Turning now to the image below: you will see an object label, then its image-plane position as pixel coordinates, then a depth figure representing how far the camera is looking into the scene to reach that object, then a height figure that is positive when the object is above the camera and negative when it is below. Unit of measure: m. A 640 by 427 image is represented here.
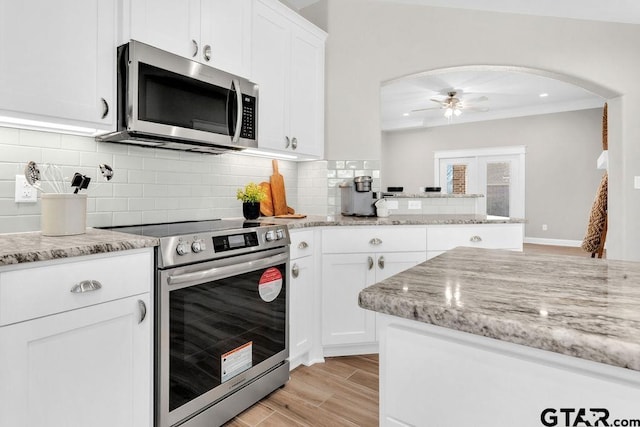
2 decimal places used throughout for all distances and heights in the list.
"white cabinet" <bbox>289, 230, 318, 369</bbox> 2.21 -0.59
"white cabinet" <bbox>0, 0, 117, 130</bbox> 1.35 +0.57
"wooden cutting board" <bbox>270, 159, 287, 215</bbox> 2.83 +0.09
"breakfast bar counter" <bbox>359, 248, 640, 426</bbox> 0.53 -0.24
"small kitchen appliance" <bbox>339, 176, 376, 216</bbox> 2.92 +0.06
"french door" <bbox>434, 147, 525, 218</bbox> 7.73 +0.67
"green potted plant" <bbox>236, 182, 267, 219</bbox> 2.40 +0.03
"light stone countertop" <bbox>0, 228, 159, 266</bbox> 1.10 -0.14
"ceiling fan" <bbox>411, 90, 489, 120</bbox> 6.13 +1.73
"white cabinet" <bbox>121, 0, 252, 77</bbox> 1.72 +0.92
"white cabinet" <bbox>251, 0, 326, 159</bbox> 2.40 +0.90
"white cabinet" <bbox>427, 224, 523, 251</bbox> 2.60 -0.23
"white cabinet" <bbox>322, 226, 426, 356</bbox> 2.46 -0.46
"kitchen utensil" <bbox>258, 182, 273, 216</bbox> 2.76 +0.01
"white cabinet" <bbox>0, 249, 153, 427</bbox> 1.09 -0.48
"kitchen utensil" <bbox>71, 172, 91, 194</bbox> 1.50 +0.09
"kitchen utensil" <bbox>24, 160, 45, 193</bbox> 1.53 +0.12
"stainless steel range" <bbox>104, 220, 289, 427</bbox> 1.48 -0.53
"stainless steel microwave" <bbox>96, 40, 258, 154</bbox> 1.65 +0.51
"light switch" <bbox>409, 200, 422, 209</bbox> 3.35 +0.01
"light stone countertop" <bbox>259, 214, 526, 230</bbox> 2.35 -0.11
